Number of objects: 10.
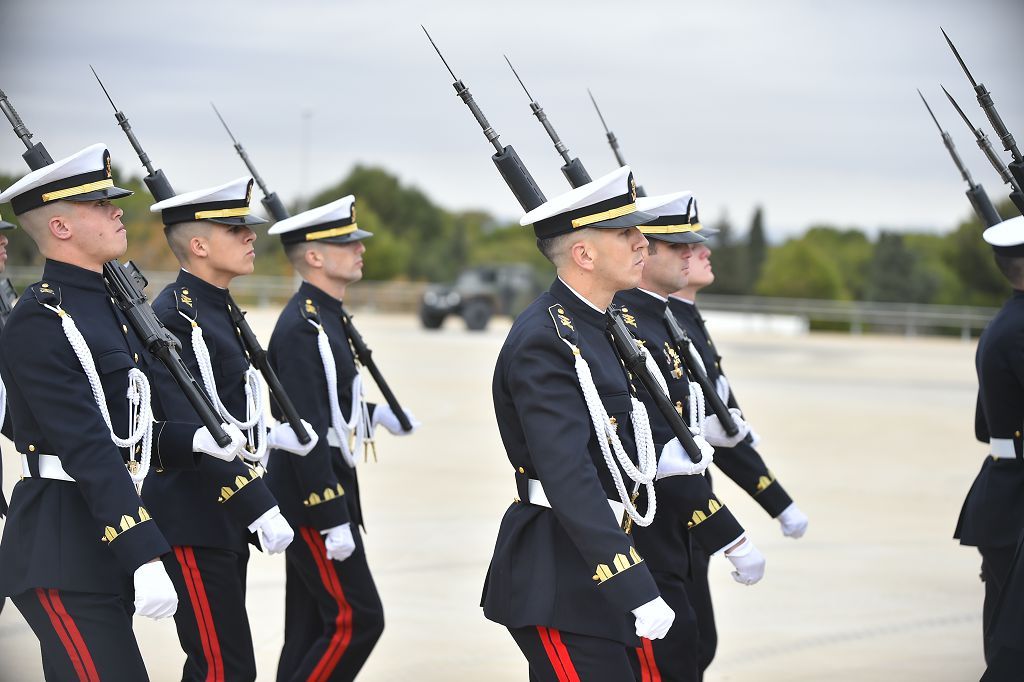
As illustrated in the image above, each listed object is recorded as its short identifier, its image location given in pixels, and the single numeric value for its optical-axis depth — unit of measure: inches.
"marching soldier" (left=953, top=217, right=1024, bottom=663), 346.3
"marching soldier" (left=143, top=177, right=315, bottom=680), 305.5
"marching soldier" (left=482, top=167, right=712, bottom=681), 238.4
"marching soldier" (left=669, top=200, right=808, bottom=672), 381.8
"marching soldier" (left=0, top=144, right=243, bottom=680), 251.2
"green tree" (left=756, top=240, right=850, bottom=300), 3103.4
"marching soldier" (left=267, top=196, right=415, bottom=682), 361.8
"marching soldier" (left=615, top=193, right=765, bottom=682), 302.8
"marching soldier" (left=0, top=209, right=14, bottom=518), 351.0
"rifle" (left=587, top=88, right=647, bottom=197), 442.7
